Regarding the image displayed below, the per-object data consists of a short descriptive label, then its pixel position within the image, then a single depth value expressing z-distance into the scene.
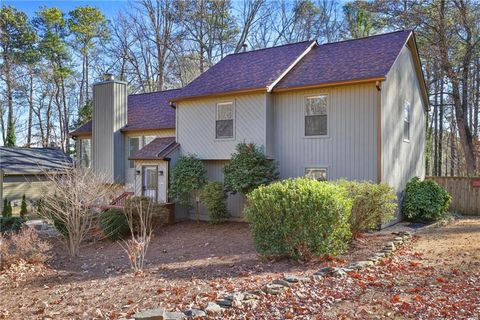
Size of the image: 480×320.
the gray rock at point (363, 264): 7.05
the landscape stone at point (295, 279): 6.20
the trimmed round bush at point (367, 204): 9.43
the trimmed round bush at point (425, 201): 13.06
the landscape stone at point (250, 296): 5.42
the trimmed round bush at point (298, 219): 7.57
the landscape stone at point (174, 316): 4.68
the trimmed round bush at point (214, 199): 13.66
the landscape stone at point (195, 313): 4.81
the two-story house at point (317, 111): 12.20
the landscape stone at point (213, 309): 4.93
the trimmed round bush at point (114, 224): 12.91
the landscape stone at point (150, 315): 4.64
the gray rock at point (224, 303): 5.15
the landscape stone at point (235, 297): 5.29
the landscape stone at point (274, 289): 5.66
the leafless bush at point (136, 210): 12.93
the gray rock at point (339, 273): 6.55
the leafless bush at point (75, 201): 10.18
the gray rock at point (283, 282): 5.98
